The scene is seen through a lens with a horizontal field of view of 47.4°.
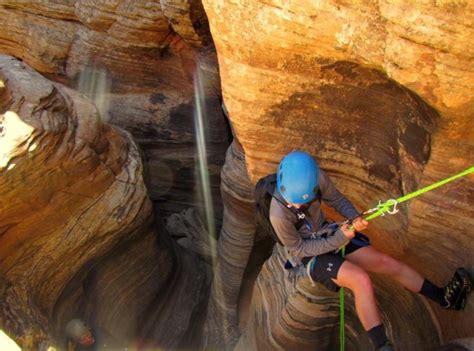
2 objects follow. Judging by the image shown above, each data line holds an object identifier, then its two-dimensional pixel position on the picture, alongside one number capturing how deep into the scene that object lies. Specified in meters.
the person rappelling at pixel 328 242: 4.05
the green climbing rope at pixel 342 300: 4.57
